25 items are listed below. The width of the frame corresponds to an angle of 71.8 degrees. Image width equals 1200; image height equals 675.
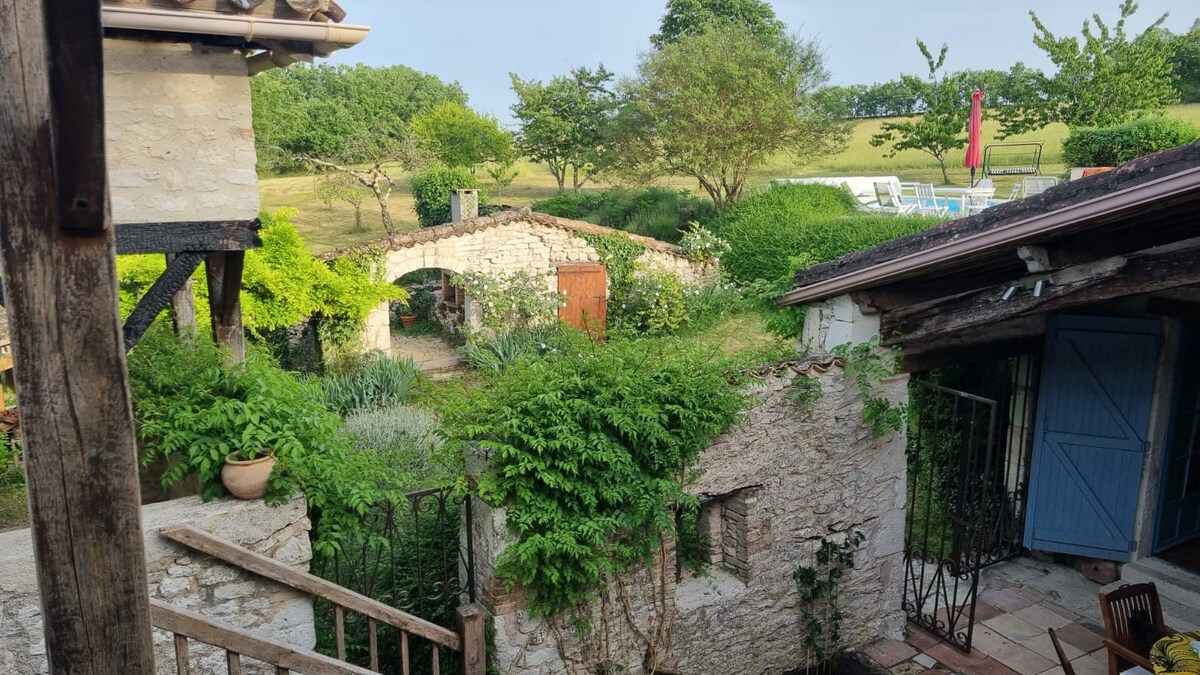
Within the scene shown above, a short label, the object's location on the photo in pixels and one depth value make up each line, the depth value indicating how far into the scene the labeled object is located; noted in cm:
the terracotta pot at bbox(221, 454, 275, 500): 394
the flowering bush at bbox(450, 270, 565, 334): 1457
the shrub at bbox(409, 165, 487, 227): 2400
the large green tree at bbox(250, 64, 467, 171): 2941
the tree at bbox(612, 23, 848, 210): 1994
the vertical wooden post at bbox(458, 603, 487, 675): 461
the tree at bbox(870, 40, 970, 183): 2306
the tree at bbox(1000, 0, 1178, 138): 2100
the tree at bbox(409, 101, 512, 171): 2953
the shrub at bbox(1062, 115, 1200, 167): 1620
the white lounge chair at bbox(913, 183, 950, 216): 1602
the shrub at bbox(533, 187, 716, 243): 2142
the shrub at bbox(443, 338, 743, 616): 466
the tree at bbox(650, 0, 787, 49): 3366
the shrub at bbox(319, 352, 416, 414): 1112
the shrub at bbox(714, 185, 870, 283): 1424
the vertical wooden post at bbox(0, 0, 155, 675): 171
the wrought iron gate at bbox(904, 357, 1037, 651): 668
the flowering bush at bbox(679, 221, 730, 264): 1634
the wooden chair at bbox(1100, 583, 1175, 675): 521
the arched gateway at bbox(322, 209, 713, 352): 1416
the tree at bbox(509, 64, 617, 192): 3047
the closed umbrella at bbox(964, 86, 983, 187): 1444
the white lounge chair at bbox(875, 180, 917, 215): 1659
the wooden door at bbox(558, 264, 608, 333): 1499
